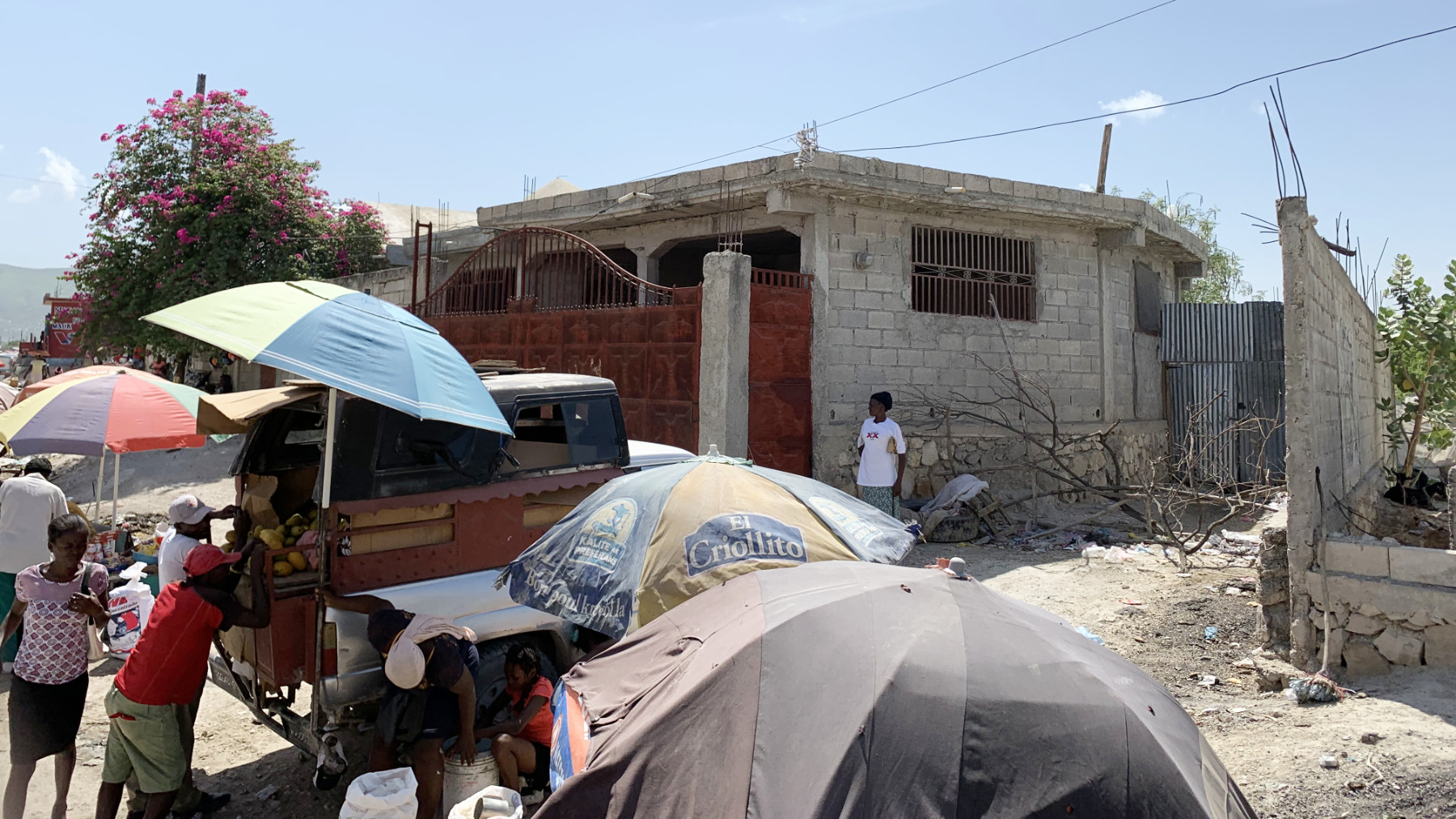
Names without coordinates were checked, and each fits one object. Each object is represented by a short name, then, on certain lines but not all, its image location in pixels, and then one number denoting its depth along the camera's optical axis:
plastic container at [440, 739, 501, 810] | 3.87
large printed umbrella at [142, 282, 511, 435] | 3.60
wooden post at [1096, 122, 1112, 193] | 15.76
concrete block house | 9.80
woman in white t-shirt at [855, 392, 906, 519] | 8.76
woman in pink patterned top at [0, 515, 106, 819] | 4.08
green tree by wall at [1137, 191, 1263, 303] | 30.38
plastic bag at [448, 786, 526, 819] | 3.30
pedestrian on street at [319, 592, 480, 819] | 3.76
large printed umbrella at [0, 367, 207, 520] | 6.83
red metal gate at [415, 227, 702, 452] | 9.90
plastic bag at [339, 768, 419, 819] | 3.40
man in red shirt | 3.96
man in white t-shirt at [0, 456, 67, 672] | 5.98
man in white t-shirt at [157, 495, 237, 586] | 4.86
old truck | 4.14
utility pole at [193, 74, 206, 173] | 17.31
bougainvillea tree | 16.42
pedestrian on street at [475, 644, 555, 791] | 3.99
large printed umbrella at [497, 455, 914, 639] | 3.40
